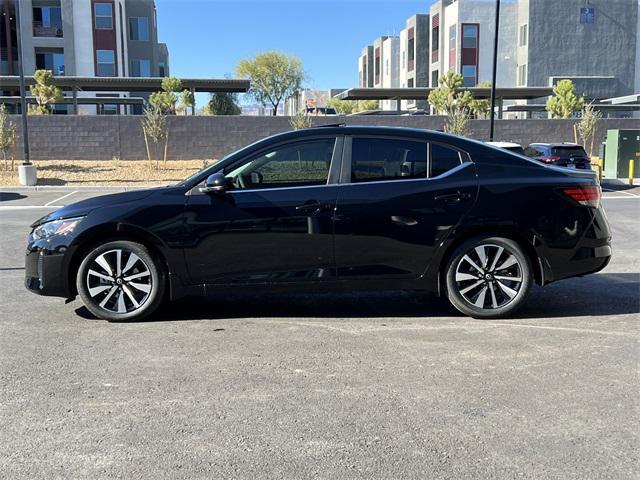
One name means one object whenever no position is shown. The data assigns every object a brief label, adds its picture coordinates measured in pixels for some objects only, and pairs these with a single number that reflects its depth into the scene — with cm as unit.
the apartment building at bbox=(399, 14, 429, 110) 6825
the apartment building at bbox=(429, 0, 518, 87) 5672
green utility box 2323
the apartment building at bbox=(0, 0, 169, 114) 4806
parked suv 1845
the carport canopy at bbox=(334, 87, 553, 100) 3997
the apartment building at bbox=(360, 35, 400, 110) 7838
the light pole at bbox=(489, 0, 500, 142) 2300
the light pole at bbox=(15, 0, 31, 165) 2113
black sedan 546
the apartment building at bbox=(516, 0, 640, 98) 5350
